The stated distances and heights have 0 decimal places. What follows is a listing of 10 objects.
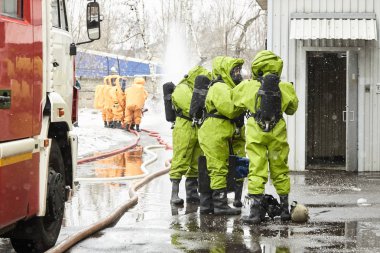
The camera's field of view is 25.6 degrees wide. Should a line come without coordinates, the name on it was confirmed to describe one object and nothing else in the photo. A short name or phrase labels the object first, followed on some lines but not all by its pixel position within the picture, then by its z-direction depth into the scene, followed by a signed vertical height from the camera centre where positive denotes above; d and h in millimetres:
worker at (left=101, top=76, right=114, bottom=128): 27681 -164
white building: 14992 +690
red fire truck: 6363 -152
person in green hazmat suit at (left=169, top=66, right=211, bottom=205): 10641 -532
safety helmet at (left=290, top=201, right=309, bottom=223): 9242 -1244
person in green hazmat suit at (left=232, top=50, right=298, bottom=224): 9195 -448
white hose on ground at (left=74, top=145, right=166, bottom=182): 13625 -1251
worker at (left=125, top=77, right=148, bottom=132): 26234 +0
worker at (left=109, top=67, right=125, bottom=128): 27378 -96
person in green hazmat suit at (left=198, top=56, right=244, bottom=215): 9561 -289
